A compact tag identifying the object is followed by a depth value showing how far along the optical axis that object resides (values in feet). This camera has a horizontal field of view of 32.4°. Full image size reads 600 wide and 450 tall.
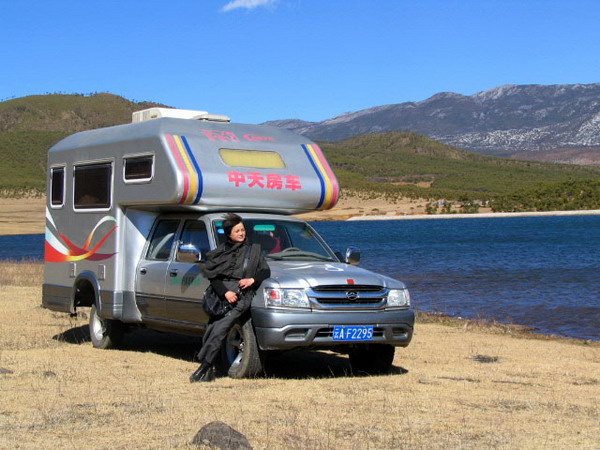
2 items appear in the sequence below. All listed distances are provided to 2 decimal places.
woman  34.35
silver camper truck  35.17
